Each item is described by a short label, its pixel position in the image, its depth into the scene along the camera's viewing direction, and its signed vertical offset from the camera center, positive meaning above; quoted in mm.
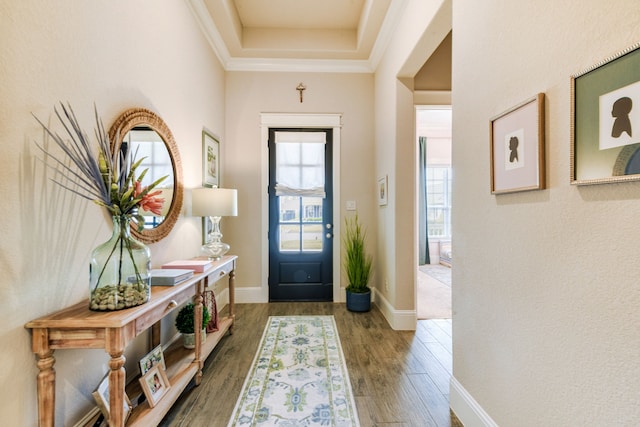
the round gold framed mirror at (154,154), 1701 +412
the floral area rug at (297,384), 1659 -1136
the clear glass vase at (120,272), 1264 -260
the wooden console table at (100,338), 1121 -493
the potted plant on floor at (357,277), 3381 -729
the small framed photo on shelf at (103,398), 1301 -825
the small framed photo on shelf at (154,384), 1505 -914
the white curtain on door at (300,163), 3771 +666
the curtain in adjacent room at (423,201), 6398 +297
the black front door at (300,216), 3779 -17
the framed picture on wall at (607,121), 765 +266
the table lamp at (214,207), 2559 +68
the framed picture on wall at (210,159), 2994 +600
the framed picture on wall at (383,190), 3203 +273
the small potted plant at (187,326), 2197 -837
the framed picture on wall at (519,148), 1078 +273
